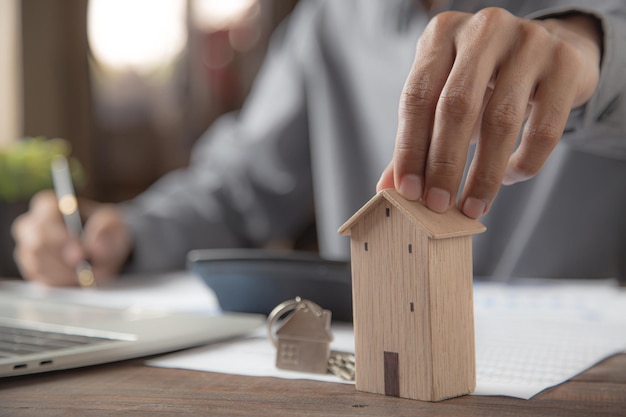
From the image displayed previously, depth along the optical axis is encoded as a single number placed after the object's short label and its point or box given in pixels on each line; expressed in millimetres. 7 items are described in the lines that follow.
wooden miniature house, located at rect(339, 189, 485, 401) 703
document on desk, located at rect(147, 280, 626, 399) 751
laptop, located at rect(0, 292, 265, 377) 760
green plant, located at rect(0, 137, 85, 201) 1269
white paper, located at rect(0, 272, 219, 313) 1007
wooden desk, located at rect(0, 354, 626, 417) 689
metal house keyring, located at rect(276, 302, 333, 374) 759
